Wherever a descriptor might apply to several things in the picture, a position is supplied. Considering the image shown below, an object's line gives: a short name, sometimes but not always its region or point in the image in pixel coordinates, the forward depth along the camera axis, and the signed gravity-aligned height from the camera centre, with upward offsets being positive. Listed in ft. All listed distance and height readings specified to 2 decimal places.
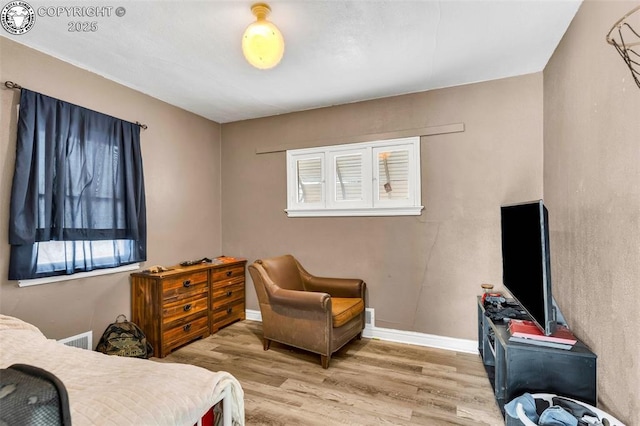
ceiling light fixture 5.82 +3.35
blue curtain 7.11 +0.65
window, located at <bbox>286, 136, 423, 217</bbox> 10.36 +1.24
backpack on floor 8.36 -3.56
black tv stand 5.27 -2.87
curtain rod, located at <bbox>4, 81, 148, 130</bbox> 6.97 +3.06
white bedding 3.42 -2.21
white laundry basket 4.29 -3.05
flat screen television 5.33 -0.99
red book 5.58 -2.35
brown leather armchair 8.54 -2.87
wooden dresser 9.18 -2.92
